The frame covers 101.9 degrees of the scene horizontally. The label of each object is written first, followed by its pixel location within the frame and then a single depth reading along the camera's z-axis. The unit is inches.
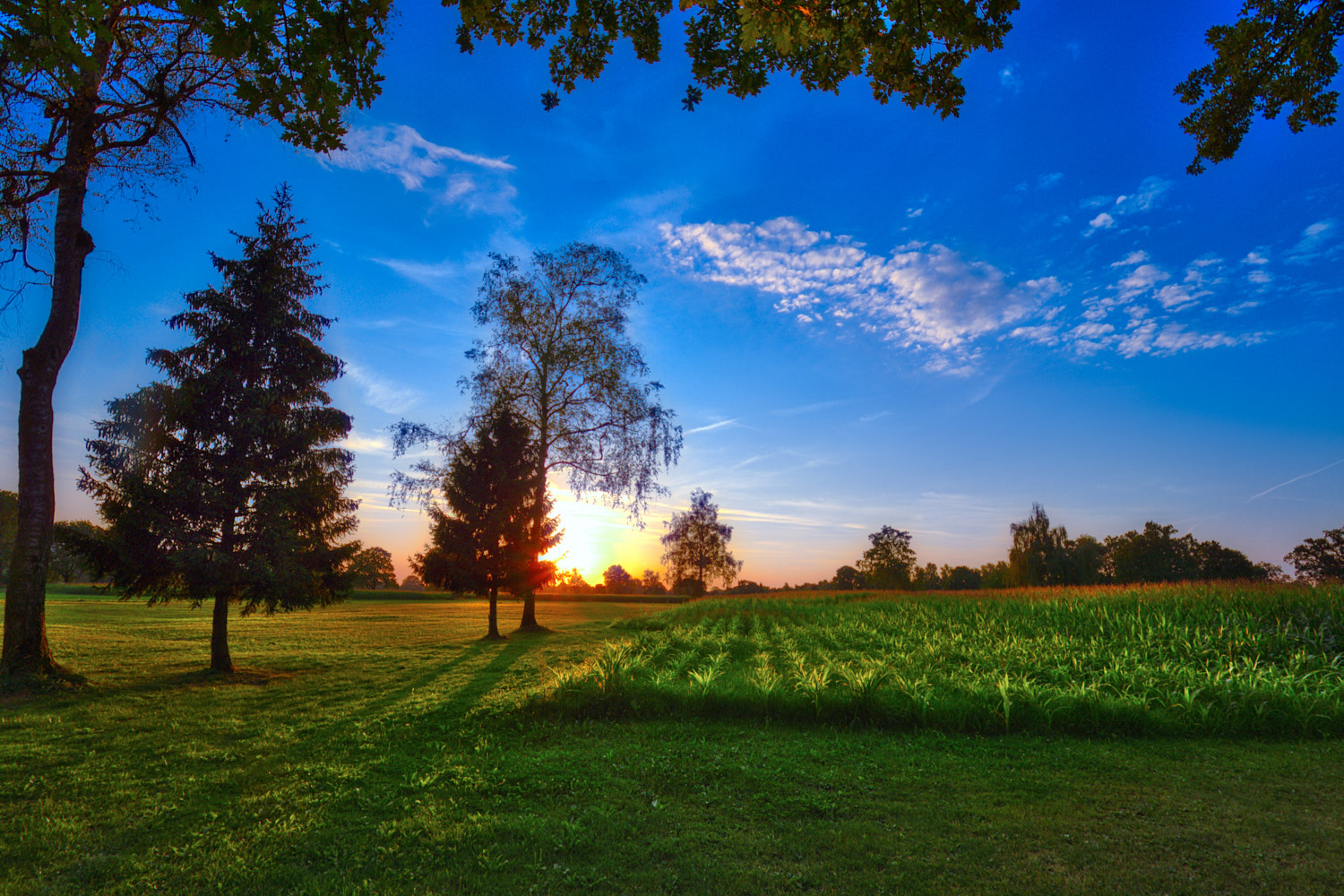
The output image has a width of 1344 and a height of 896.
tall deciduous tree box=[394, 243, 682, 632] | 834.2
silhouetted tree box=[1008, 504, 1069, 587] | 1803.6
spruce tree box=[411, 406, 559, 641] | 714.8
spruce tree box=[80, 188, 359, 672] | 408.8
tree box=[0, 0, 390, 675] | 352.8
